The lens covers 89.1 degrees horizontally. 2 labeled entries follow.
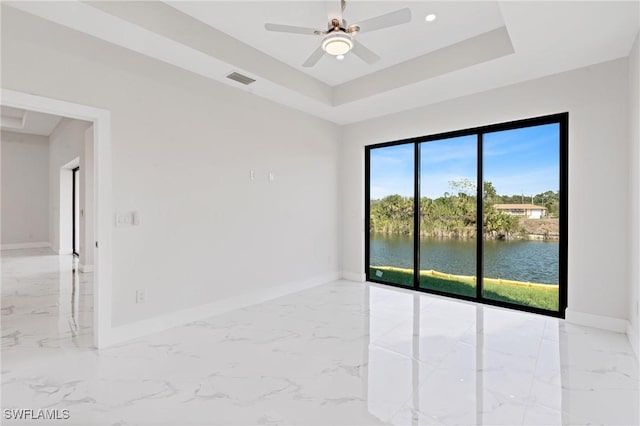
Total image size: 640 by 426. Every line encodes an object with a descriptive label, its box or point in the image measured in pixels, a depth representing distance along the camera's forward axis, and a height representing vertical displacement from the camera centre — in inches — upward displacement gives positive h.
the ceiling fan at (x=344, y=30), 93.2 +54.7
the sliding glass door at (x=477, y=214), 150.3 -1.6
